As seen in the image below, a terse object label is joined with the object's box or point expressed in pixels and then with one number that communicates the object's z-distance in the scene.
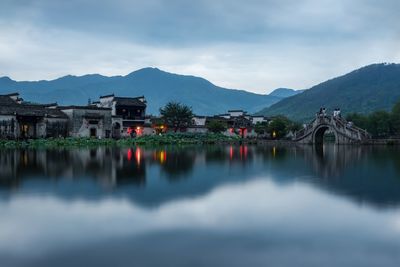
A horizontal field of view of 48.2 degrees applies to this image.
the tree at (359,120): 80.06
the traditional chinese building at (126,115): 68.62
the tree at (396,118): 73.52
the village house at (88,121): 61.16
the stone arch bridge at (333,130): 62.78
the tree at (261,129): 81.76
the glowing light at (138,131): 70.59
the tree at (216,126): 76.83
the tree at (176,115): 73.75
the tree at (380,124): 75.06
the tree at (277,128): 78.06
